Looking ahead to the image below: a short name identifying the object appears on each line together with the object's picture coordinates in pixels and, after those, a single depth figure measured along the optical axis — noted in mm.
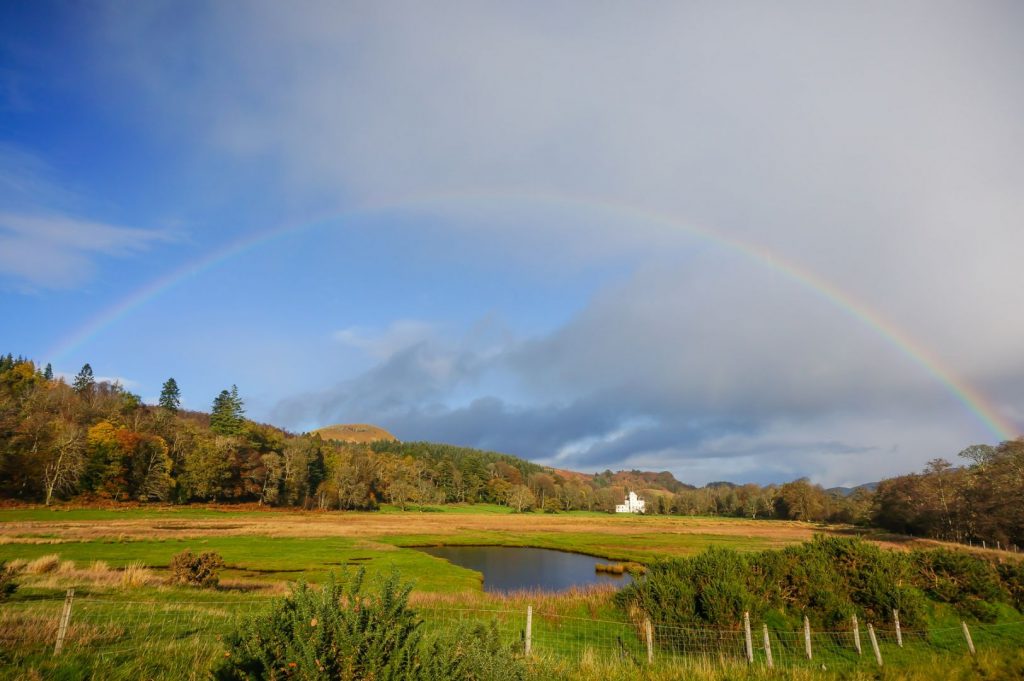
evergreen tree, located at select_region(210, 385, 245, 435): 125625
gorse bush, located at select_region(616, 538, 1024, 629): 21344
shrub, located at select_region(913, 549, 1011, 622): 24547
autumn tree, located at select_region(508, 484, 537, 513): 160750
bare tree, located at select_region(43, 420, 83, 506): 76000
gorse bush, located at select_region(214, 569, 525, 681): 4992
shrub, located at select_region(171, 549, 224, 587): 25344
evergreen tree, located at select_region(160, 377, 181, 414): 151825
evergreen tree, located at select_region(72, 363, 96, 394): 151850
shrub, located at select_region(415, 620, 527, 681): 5573
